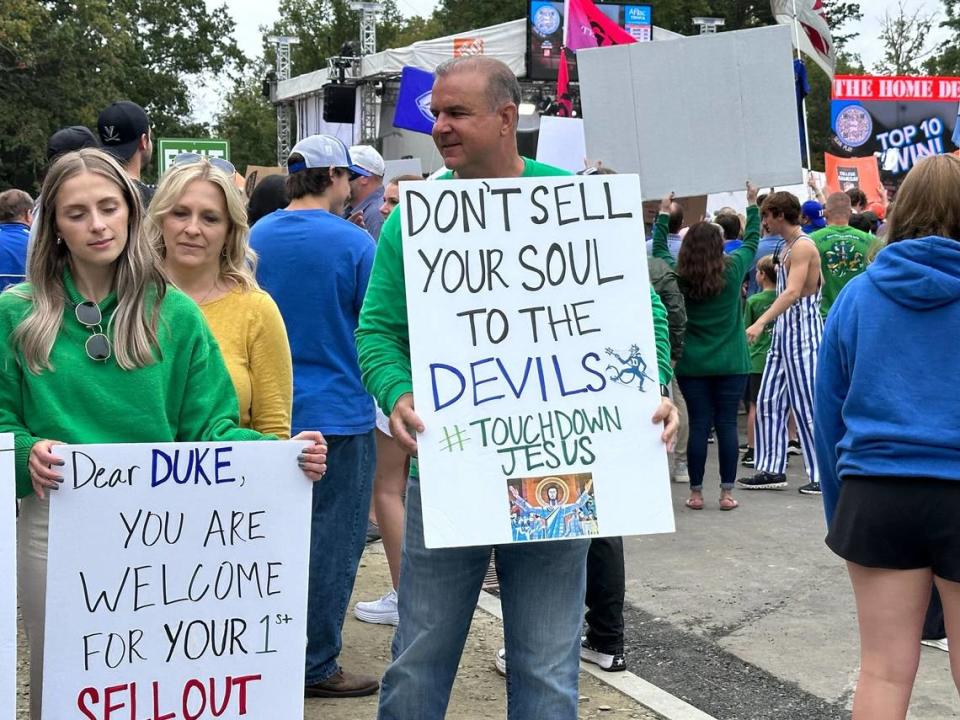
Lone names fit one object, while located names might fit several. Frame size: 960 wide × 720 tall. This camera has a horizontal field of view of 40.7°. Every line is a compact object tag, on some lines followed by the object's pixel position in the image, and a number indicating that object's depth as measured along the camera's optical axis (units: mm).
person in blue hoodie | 3350
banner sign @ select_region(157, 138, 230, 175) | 17428
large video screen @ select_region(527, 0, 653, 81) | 26906
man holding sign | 3143
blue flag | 12906
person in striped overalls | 8602
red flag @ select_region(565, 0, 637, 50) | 13156
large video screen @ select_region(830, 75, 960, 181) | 20547
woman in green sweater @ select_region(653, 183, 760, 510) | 8227
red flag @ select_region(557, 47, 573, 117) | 13562
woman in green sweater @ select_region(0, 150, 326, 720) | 2955
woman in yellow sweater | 3848
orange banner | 16844
